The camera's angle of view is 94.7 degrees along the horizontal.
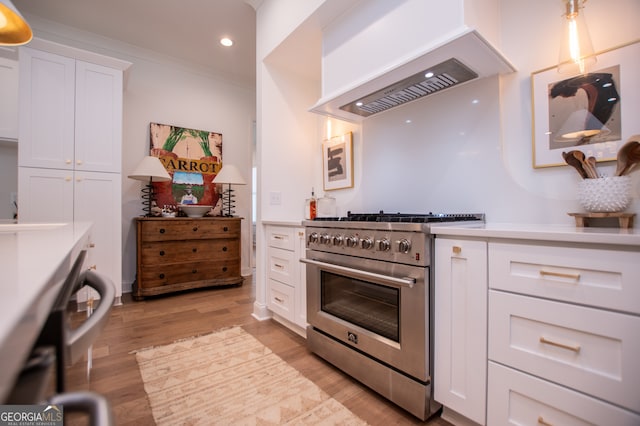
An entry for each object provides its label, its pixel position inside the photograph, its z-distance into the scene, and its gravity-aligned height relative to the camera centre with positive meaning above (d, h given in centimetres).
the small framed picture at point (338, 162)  257 +49
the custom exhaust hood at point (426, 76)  140 +78
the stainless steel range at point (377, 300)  132 -46
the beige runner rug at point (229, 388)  136 -92
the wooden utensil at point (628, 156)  114 +24
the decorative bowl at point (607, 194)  119 +9
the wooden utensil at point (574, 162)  132 +24
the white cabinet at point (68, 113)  254 +94
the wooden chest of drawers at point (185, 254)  309 -43
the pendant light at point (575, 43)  129 +79
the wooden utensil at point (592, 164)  130 +22
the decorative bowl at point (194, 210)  350 +7
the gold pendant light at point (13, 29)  136 +90
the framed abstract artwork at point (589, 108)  126 +50
